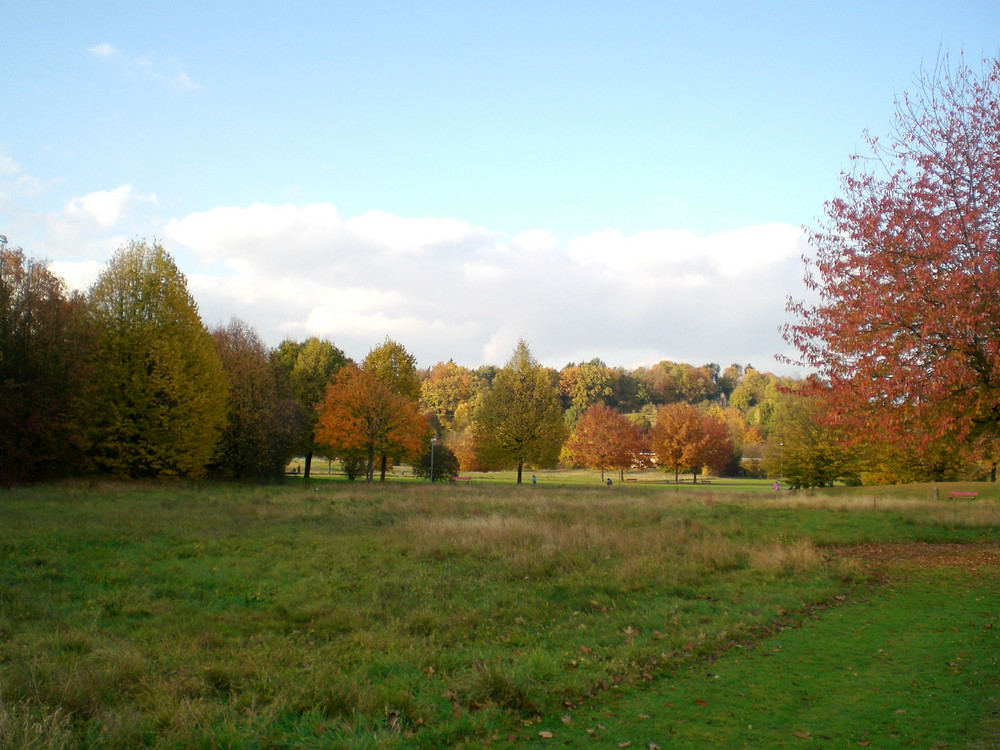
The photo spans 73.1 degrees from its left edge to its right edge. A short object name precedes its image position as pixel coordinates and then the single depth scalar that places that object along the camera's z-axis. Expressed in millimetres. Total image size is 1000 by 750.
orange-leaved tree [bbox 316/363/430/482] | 47188
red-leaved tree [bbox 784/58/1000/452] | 13227
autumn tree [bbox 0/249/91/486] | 30141
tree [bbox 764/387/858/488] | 47375
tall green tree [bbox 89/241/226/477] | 35812
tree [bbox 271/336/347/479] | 54156
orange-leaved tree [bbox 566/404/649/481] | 66125
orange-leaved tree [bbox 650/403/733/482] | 63125
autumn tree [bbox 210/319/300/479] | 44281
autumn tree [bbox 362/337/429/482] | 54156
